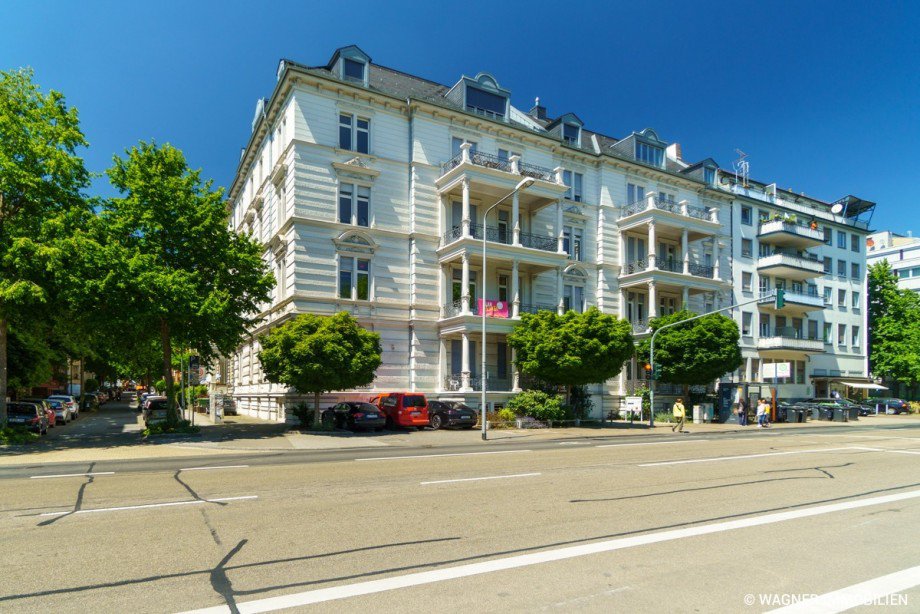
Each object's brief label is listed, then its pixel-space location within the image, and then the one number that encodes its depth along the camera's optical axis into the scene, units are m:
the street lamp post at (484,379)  22.02
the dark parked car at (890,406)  53.12
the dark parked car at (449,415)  26.16
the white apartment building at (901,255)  74.50
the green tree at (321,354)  21.70
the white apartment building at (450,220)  28.14
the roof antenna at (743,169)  46.38
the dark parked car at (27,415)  23.06
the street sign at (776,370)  38.70
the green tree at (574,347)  26.89
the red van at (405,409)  25.23
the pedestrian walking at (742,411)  33.53
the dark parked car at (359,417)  24.11
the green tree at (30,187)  18.48
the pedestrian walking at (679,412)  27.61
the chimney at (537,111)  39.78
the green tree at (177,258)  20.17
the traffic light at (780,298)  25.53
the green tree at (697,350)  33.06
